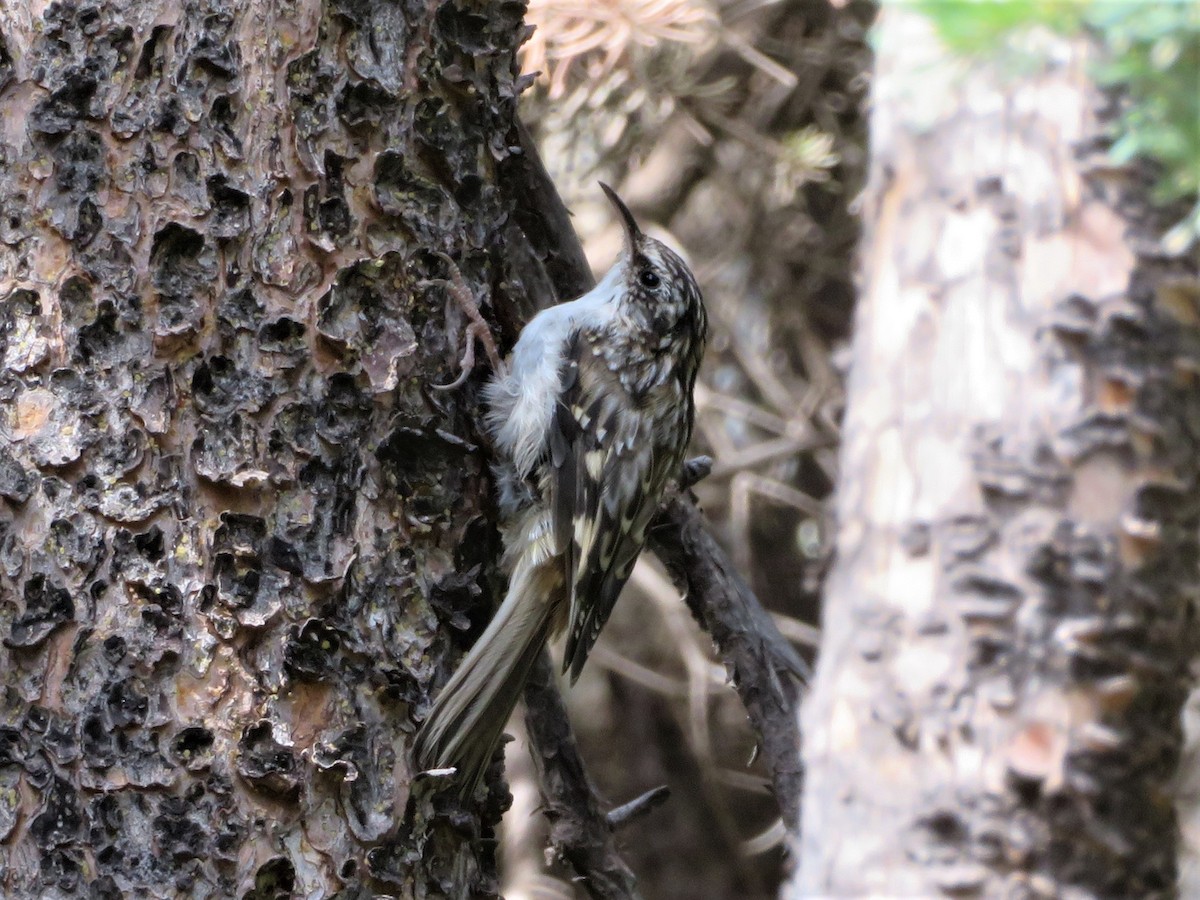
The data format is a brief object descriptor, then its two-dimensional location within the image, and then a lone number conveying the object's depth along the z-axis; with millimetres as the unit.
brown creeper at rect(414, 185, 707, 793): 4242
